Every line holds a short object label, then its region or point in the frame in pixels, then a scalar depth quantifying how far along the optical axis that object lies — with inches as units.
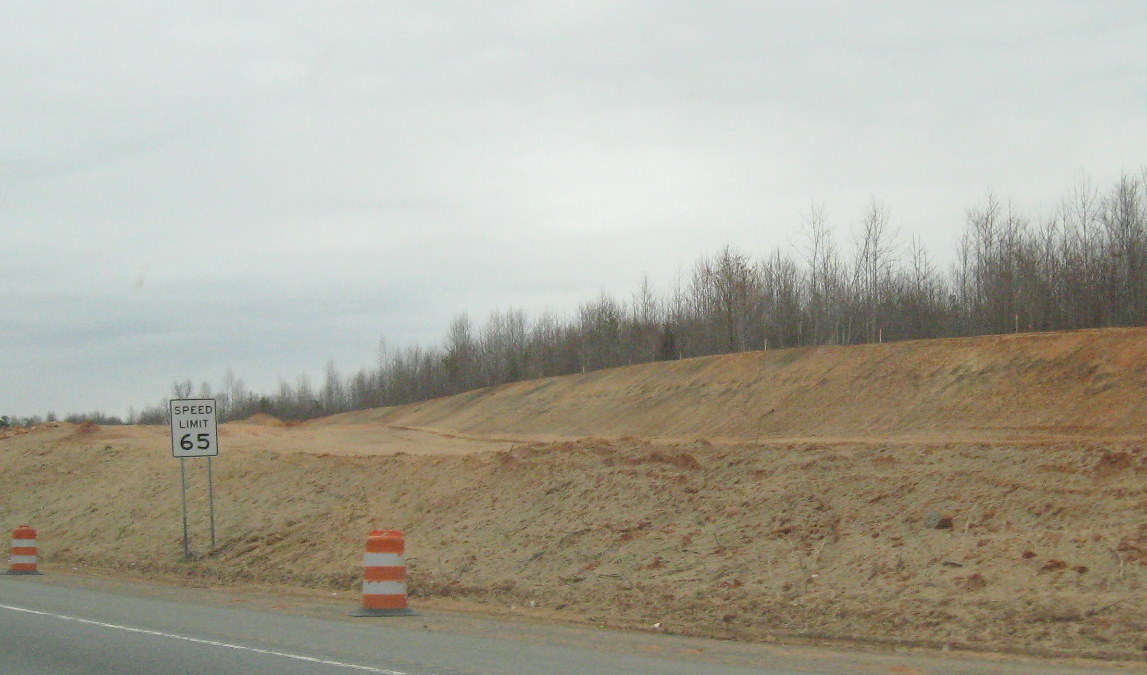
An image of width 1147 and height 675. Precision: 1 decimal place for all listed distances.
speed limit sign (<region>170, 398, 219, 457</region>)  860.0
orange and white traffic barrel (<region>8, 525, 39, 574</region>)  898.7
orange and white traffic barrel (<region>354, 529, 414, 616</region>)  587.5
